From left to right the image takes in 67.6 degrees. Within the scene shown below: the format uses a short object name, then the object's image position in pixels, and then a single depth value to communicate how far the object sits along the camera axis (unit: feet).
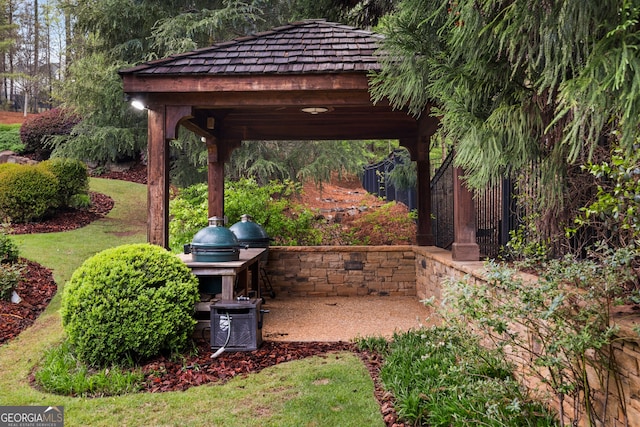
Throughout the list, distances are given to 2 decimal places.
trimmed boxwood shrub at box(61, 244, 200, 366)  12.54
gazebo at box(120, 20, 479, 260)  15.69
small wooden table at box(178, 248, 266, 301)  14.97
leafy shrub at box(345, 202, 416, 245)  29.86
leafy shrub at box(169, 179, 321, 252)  25.93
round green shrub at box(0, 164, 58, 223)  32.71
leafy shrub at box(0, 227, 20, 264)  22.15
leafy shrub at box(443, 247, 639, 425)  7.20
